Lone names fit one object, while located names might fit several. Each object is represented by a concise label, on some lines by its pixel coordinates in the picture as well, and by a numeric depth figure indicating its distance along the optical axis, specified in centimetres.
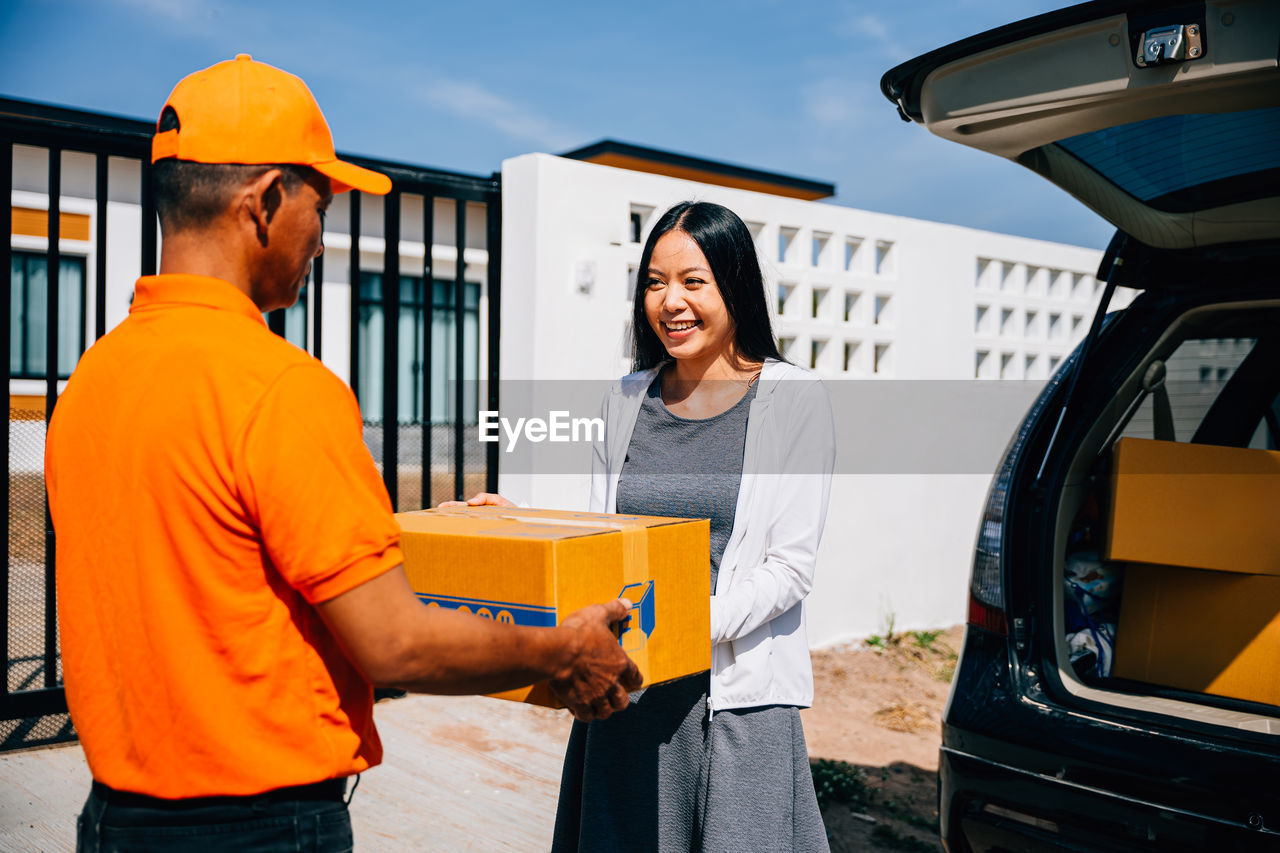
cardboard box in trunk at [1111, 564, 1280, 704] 256
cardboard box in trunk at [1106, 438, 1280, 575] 261
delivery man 120
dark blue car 195
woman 211
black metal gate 390
